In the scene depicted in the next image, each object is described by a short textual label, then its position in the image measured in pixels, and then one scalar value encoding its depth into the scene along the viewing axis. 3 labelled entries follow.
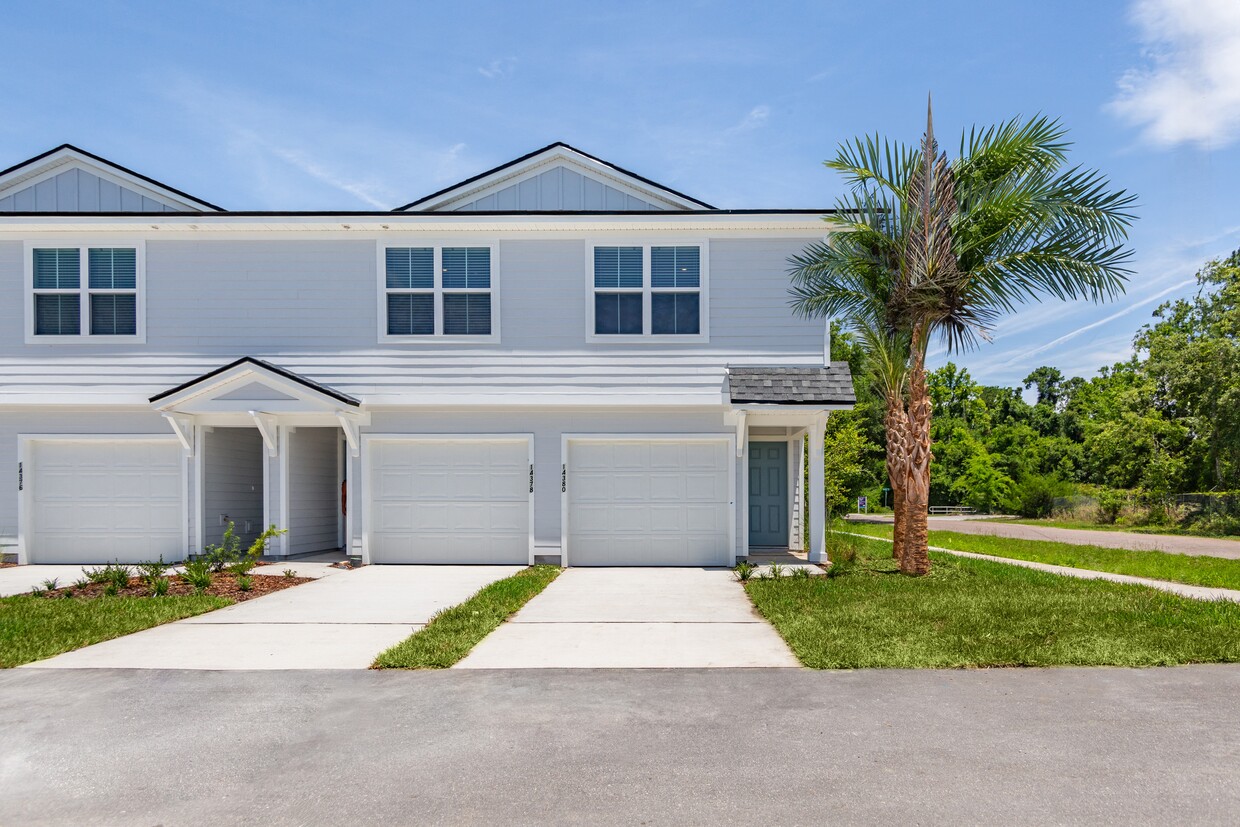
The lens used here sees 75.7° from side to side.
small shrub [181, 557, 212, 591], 10.52
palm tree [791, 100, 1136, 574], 11.20
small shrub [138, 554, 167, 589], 10.55
